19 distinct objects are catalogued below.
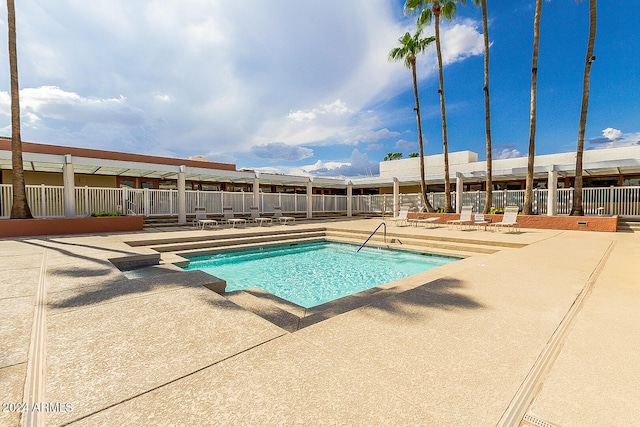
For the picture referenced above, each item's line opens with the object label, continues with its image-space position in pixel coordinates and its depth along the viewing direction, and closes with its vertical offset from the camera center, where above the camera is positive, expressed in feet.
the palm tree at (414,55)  56.08 +31.53
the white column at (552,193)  43.68 +1.71
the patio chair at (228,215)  47.24 -1.29
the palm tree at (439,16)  50.39 +35.83
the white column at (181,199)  46.21 +1.55
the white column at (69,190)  36.37 +2.59
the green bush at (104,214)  37.08 -0.64
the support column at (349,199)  74.54 +1.92
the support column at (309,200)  64.23 +1.54
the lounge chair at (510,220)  38.99 -2.33
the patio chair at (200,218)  42.62 -1.60
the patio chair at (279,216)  53.45 -1.84
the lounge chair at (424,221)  48.64 -2.80
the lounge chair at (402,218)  51.24 -2.34
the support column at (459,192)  55.26 +2.57
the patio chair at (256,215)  52.60 -1.51
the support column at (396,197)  64.49 +2.03
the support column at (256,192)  55.42 +3.08
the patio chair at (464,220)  43.74 -2.48
